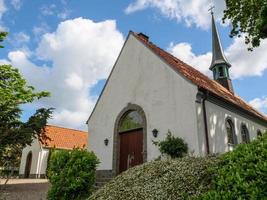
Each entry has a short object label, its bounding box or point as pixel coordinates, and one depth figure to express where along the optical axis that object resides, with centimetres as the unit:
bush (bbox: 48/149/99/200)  824
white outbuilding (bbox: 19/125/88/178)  2805
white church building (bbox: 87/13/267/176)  1133
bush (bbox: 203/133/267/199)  311
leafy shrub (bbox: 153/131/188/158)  1073
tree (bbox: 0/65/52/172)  1417
